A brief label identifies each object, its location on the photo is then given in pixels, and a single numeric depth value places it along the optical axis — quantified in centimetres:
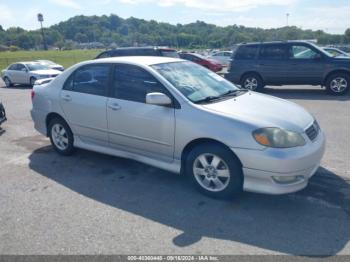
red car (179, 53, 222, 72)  2034
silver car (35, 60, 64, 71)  1816
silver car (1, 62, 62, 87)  1670
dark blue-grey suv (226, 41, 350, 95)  1069
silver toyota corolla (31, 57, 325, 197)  349
